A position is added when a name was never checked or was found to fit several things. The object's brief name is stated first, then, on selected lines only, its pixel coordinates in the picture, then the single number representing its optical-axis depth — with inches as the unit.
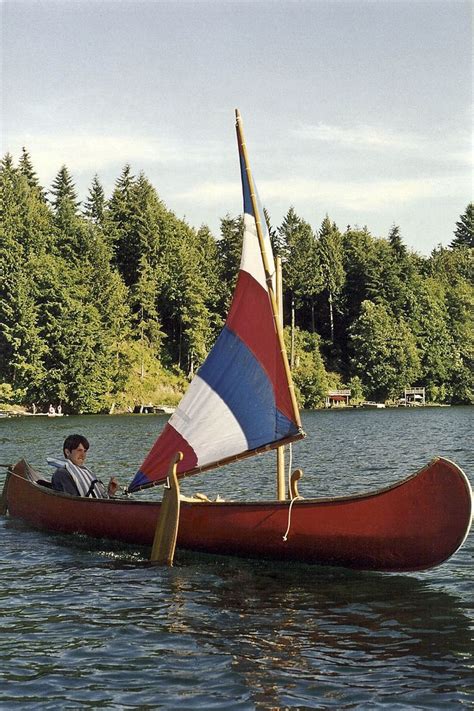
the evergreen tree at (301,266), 4466.0
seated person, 683.4
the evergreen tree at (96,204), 4466.0
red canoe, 492.7
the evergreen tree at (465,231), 6471.5
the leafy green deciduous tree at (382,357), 4190.5
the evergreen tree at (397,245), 4670.3
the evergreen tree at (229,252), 4192.9
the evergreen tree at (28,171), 4825.3
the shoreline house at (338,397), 4077.0
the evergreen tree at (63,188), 4458.7
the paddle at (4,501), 824.3
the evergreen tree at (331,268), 4574.3
